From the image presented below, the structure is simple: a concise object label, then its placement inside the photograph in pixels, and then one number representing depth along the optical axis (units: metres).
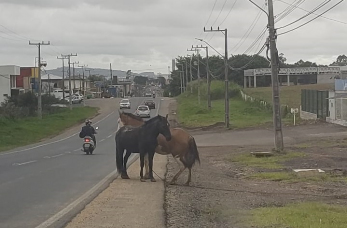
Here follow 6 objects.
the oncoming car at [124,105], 91.56
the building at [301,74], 117.10
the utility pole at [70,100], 89.45
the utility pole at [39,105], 69.84
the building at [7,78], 90.25
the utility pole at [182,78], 146.16
